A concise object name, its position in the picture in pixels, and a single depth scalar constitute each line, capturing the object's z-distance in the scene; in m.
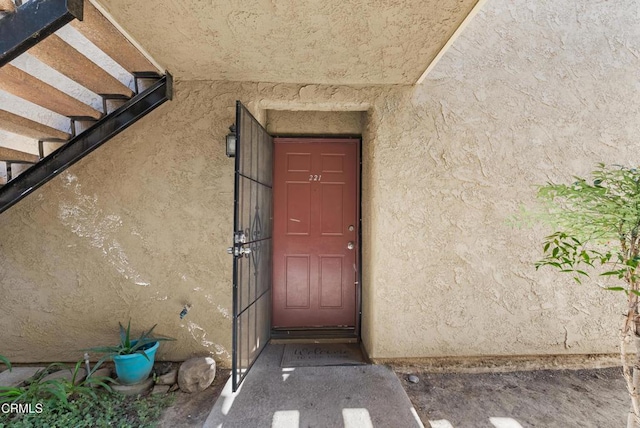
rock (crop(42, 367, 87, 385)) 2.60
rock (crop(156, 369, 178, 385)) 2.66
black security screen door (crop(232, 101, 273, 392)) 2.32
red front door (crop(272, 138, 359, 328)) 3.62
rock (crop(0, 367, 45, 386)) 2.58
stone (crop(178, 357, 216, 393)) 2.61
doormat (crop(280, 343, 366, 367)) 2.97
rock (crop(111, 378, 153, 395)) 2.54
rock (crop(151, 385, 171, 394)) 2.57
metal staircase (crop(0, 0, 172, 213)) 1.69
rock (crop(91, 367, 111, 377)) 2.67
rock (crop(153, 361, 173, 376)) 2.75
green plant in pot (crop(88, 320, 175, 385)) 2.53
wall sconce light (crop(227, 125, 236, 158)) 2.75
